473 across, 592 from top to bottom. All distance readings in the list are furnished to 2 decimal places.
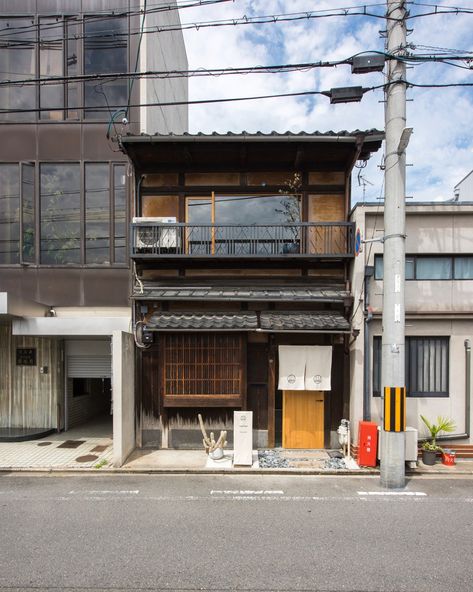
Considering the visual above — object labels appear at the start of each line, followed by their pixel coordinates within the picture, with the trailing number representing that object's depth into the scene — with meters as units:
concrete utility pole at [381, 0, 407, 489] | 7.21
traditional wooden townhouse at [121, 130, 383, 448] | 9.27
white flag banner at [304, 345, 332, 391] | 9.25
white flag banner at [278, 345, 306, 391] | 9.29
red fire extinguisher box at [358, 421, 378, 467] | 8.11
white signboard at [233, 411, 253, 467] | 8.22
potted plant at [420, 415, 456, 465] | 8.38
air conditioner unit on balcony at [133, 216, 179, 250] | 9.52
